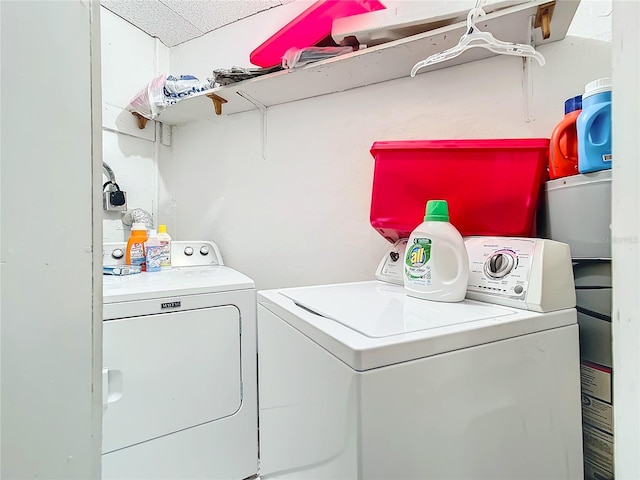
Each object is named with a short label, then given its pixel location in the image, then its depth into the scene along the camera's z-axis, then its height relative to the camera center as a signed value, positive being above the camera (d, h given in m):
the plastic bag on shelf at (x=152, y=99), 1.82 +0.82
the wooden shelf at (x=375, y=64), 1.08 +0.77
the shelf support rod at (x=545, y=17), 1.03 +0.76
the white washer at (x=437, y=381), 0.54 -0.28
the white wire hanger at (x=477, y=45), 1.00 +0.65
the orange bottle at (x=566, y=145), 0.92 +0.28
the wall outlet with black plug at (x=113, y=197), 1.91 +0.26
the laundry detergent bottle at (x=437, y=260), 0.84 -0.06
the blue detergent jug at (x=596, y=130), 0.80 +0.28
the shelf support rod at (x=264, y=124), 1.86 +0.69
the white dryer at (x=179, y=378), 1.12 -0.54
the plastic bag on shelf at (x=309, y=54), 1.34 +0.80
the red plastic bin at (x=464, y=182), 0.99 +0.19
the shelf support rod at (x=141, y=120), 2.07 +0.80
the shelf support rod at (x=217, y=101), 1.69 +0.77
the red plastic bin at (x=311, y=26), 1.31 +0.94
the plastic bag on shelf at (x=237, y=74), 1.50 +0.80
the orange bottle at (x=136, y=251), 1.68 -0.06
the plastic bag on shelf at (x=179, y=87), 1.76 +0.86
